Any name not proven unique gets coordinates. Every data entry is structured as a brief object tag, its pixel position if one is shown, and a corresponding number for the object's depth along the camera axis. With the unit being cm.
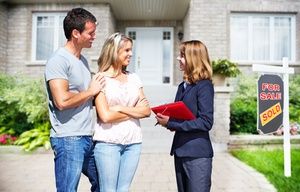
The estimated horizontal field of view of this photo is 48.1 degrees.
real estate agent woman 239
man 209
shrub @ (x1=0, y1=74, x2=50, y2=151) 723
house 1139
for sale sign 519
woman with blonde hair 223
